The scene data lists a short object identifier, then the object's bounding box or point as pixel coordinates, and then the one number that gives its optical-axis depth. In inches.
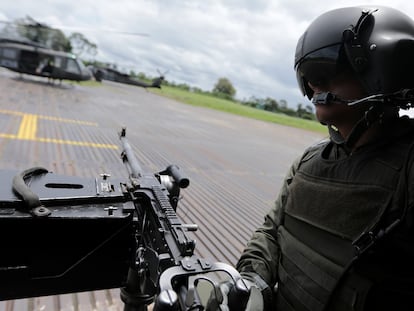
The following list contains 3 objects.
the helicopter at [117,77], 1042.4
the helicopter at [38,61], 693.9
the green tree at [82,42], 2234.3
